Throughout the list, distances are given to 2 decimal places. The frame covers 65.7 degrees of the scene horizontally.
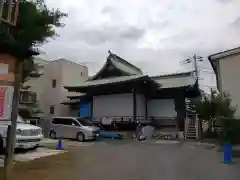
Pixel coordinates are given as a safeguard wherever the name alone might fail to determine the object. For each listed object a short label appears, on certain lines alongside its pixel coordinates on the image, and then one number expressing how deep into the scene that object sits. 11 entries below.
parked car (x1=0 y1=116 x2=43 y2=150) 7.31
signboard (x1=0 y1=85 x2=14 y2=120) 4.42
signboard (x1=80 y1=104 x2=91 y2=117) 18.21
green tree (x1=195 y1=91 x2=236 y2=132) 11.65
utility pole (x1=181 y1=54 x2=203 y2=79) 25.62
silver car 13.19
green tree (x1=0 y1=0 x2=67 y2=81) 4.65
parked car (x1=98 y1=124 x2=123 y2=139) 14.51
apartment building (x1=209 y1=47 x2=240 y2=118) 12.15
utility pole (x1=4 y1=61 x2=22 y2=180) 4.43
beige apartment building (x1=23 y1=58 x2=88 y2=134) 21.67
